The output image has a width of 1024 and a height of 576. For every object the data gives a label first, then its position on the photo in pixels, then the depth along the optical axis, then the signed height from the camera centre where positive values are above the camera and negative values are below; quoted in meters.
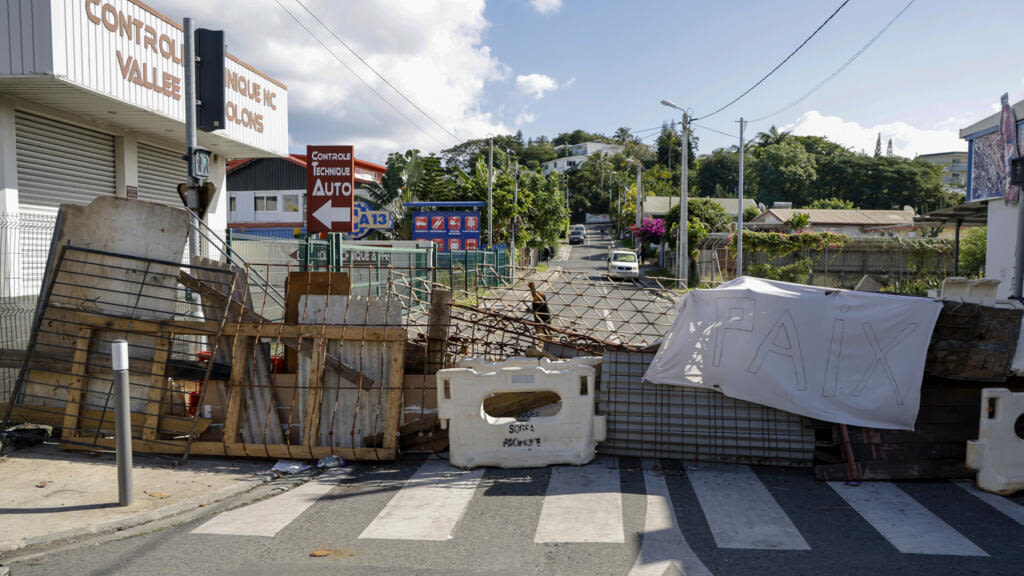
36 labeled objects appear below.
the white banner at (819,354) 6.49 -0.87
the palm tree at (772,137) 106.04 +19.69
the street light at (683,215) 31.56 +2.21
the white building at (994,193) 19.17 +2.15
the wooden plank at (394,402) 6.92 -1.47
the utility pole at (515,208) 46.30 +3.48
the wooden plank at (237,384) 6.93 -1.30
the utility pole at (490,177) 37.97 +4.64
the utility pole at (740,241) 31.69 +1.04
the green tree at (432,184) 44.06 +4.90
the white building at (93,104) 9.78 +2.49
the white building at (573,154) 137.75 +22.85
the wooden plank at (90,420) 7.08 -1.73
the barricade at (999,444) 5.96 -1.55
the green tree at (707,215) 45.94 +3.23
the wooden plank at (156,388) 7.03 -1.36
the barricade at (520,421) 6.73 -1.59
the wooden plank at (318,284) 7.94 -0.31
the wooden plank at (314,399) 6.93 -1.44
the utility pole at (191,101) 8.62 +1.94
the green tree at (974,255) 23.64 +0.41
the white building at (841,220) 57.85 +3.91
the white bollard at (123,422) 5.44 -1.33
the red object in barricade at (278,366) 7.93 -1.27
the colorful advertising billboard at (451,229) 34.50 +1.53
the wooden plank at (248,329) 7.10 -0.75
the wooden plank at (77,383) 7.06 -1.34
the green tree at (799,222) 43.10 +2.68
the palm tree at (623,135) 145.05 +27.06
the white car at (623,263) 40.50 -0.09
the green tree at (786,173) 92.19 +12.21
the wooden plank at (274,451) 6.86 -1.94
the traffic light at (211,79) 8.96 +2.32
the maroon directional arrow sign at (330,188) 10.21 +1.04
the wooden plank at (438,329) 7.45 -0.76
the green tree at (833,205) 78.25 +6.93
